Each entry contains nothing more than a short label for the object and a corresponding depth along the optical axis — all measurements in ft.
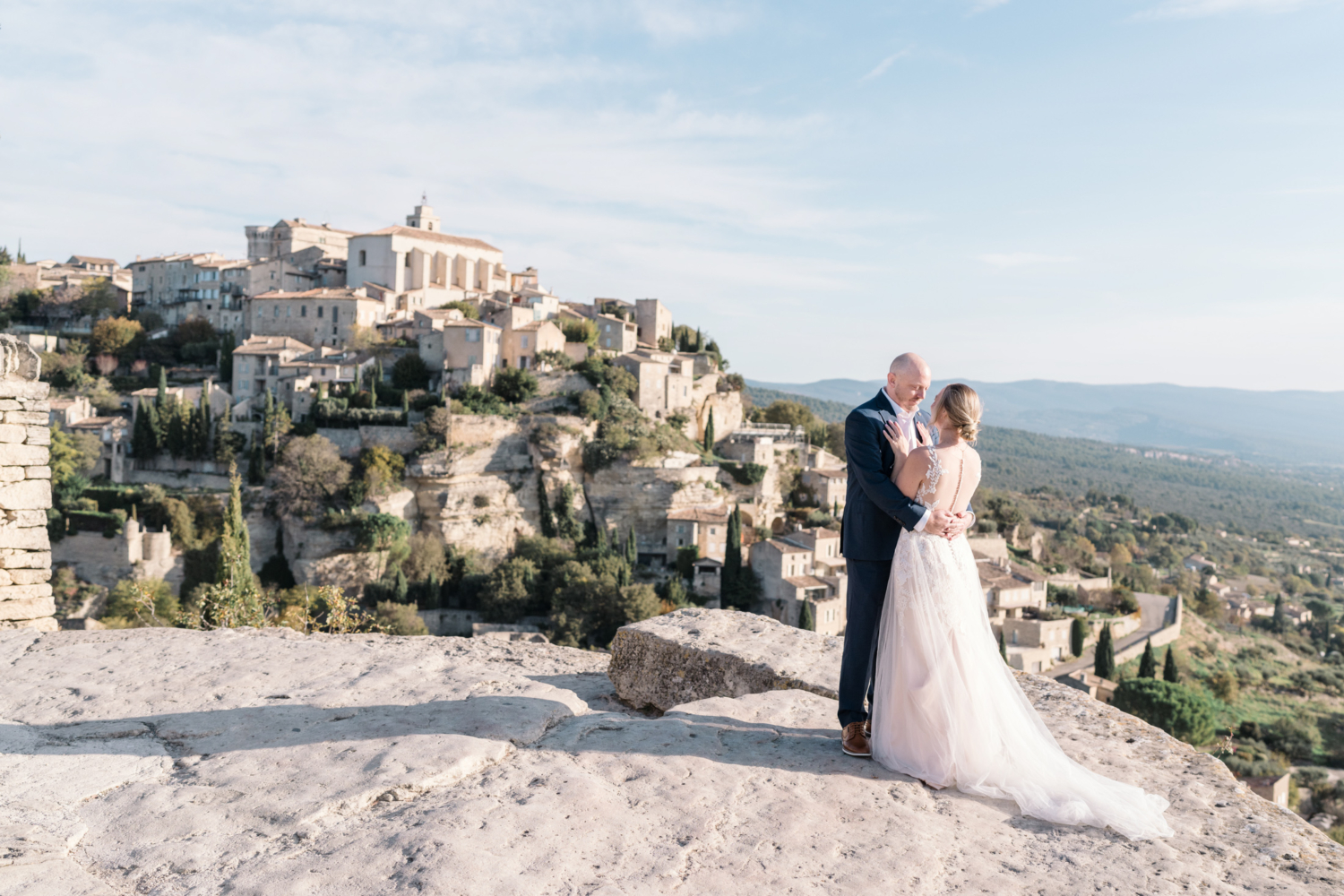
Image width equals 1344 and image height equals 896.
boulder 14.40
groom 10.98
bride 9.62
